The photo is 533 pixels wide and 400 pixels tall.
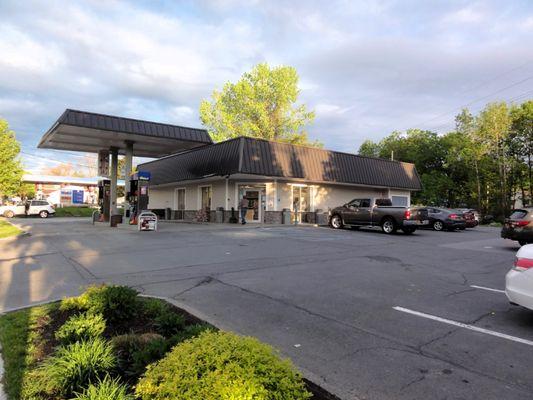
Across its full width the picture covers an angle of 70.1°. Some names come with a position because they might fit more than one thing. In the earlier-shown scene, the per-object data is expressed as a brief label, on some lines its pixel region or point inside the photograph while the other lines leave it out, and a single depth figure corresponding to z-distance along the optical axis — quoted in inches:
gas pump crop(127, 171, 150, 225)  849.5
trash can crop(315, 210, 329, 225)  1055.0
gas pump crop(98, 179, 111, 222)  1088.3
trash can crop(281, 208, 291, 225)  1002.1
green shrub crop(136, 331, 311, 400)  91.9
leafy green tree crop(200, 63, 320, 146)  2006.6
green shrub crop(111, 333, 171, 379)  132.2
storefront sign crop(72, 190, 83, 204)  2444.9
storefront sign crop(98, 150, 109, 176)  1077.8
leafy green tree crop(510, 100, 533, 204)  1643.7
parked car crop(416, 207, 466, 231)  930.1
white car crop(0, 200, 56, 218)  1509.6
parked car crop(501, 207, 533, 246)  531.5
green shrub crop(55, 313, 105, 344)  154.0
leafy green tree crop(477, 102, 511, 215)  1595.7
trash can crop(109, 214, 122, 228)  922.1
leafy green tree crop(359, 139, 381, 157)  2516.0
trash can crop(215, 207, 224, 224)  1026.1
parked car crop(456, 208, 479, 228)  1017.9
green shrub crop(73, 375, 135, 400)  106.3
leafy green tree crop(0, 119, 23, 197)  1561.3
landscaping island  96.0
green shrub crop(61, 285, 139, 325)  185.7
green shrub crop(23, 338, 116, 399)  121.9
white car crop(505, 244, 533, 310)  203.5
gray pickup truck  754.2
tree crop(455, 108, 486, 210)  1676.9
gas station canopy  751.7
